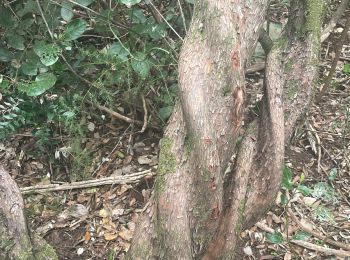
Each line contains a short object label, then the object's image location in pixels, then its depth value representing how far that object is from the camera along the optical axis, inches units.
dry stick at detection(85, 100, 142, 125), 88.6
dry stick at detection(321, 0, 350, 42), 98.9
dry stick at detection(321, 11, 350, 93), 89.7
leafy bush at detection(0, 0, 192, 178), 77.4
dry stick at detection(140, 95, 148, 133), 86.8
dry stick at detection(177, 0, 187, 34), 80.5
